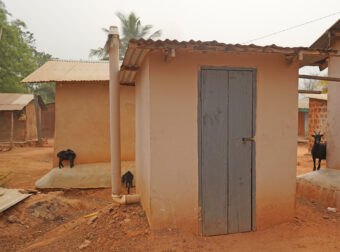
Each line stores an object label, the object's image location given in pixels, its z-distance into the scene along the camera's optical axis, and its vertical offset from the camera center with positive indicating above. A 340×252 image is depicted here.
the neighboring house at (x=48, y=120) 21.28 +0.00
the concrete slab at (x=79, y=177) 7.11 -1.74
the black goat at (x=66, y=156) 7.71 -1.16
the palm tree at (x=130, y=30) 22.08 +8.35
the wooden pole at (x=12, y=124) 14.90 -0.28
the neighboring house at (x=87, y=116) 8.02 +0.13
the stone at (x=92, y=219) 4.36 -1.83
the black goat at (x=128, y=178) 6.92 -1.68
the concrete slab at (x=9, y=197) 5.02 -1.78
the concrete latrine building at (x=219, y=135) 3.73 -0.24
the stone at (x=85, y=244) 3.61 -1.89
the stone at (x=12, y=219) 4.83 -2.01
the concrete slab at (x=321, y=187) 5.04 -1.50
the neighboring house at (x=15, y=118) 15.06 +0.13
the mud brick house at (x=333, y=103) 6.02 +0.42
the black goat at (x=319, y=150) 7.74 -0.98
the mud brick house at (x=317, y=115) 11.58 +0.24
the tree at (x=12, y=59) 18.27 +4.85
